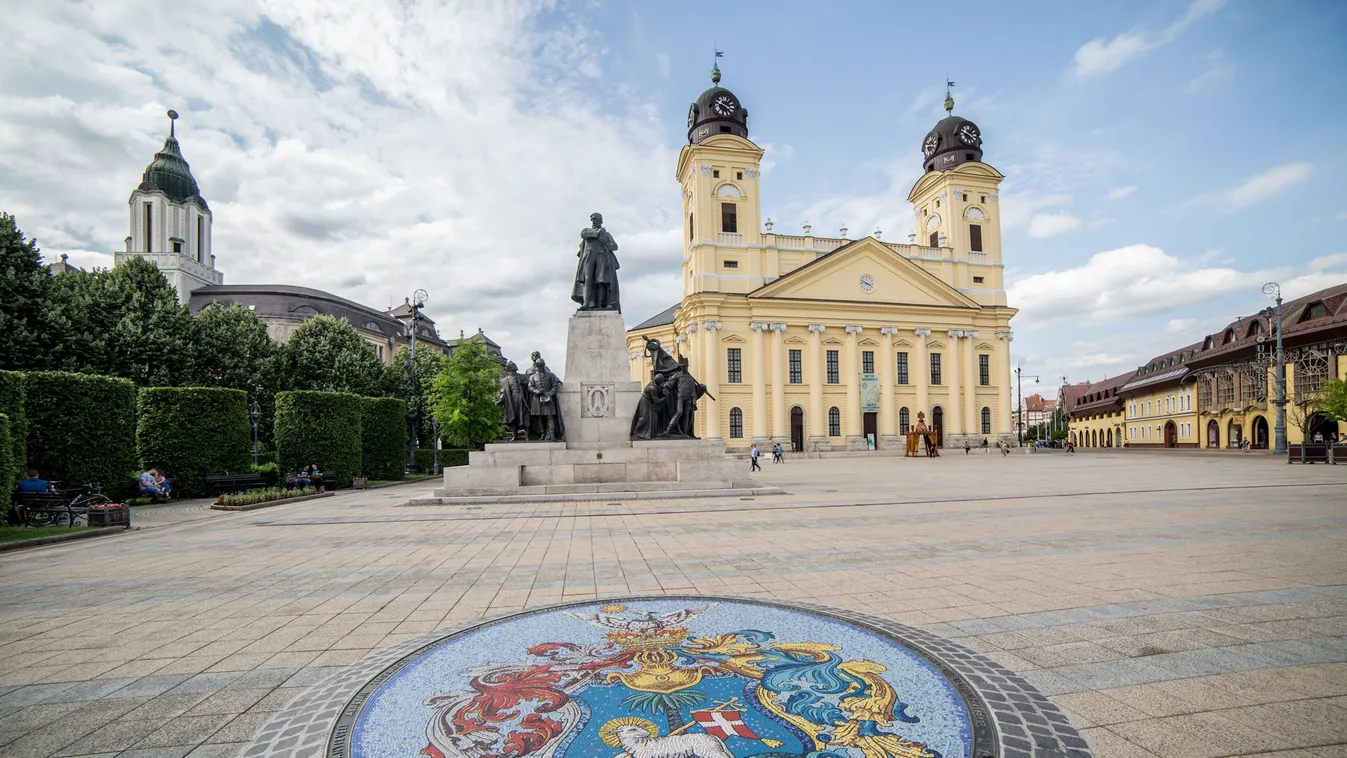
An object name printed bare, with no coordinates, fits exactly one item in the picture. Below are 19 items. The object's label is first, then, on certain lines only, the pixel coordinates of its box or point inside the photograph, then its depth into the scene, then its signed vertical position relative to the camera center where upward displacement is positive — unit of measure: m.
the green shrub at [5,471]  11.82 -0.87
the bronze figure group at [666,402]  18.16 +0.26
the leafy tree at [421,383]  45.53 +2.61
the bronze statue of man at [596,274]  18.89 +4.26
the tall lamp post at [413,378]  31.08 +1.99
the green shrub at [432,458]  41.28 -2.88
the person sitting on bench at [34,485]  13.77 -1.34
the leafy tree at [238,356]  30.11 +3.46
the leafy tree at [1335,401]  30.16 -0.26
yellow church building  53.19 +7.51
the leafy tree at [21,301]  21.89 +4.54
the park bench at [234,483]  19.64 -1.99
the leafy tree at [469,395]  37.19 +1.27
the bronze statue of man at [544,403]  17.56 +0.31
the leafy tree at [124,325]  24.45 +4.21
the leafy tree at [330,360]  37.25 +3.67
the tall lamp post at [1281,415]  33.69 -1.12
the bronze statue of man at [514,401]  17.39 +0.38
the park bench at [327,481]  22.50 -2.28
